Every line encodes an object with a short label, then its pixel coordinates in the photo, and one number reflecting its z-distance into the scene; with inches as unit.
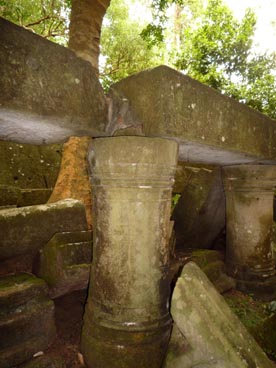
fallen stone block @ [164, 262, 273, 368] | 56.0
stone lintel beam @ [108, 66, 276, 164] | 63.1
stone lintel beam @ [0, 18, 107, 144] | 50.5
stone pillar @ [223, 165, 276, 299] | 109.0
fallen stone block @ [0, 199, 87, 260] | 82.4
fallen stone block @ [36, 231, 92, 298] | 80.0
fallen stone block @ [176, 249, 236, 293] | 111.5
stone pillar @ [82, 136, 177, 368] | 65.1
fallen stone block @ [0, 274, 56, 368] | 67.5
